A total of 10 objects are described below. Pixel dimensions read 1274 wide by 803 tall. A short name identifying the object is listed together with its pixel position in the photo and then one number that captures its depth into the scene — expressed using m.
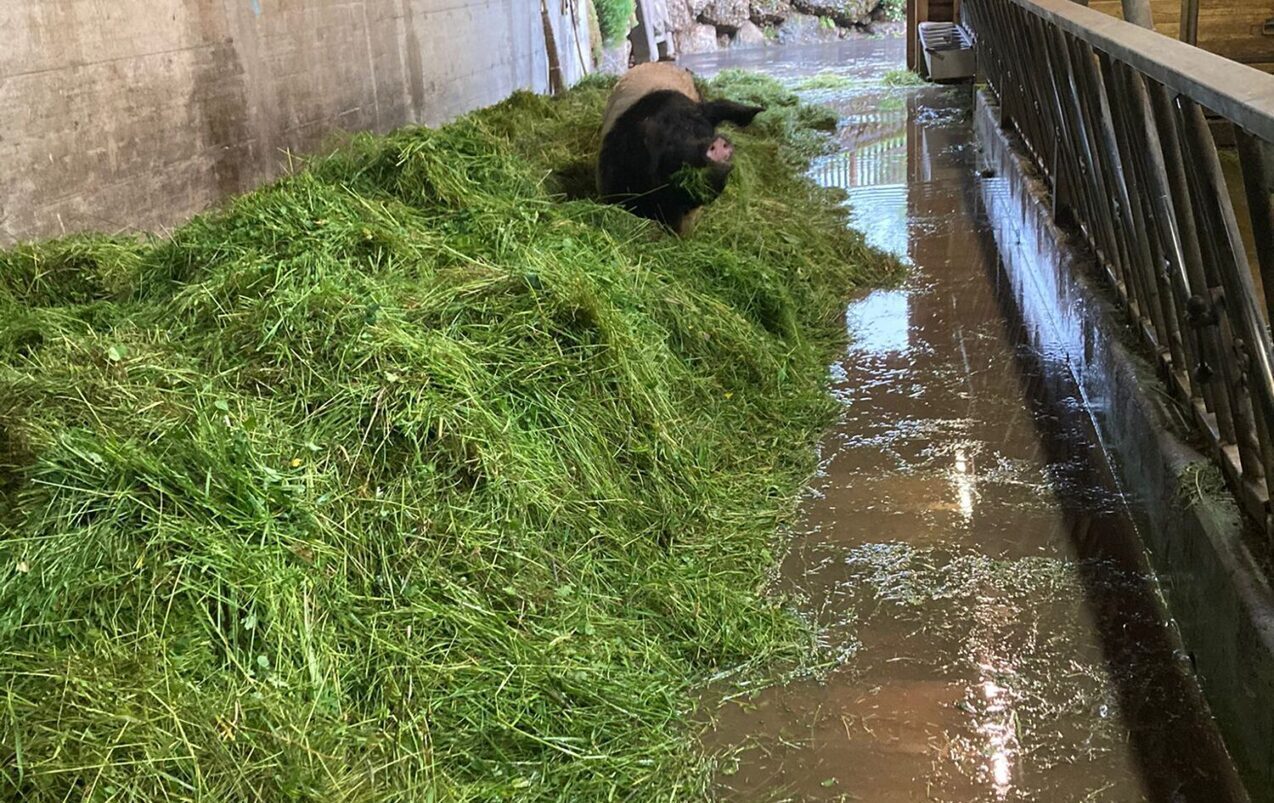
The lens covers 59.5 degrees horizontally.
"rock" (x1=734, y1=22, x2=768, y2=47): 29.45
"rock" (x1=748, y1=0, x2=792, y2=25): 29.95
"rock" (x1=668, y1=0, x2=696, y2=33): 27.48
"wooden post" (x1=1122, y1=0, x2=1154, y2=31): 5.27
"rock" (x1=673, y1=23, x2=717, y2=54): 27.98
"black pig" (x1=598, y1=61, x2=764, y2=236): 6.87
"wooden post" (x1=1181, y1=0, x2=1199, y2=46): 9.77
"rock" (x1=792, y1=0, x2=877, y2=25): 30.06
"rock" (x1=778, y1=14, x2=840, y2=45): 29.88
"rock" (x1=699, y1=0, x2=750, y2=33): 29.17
